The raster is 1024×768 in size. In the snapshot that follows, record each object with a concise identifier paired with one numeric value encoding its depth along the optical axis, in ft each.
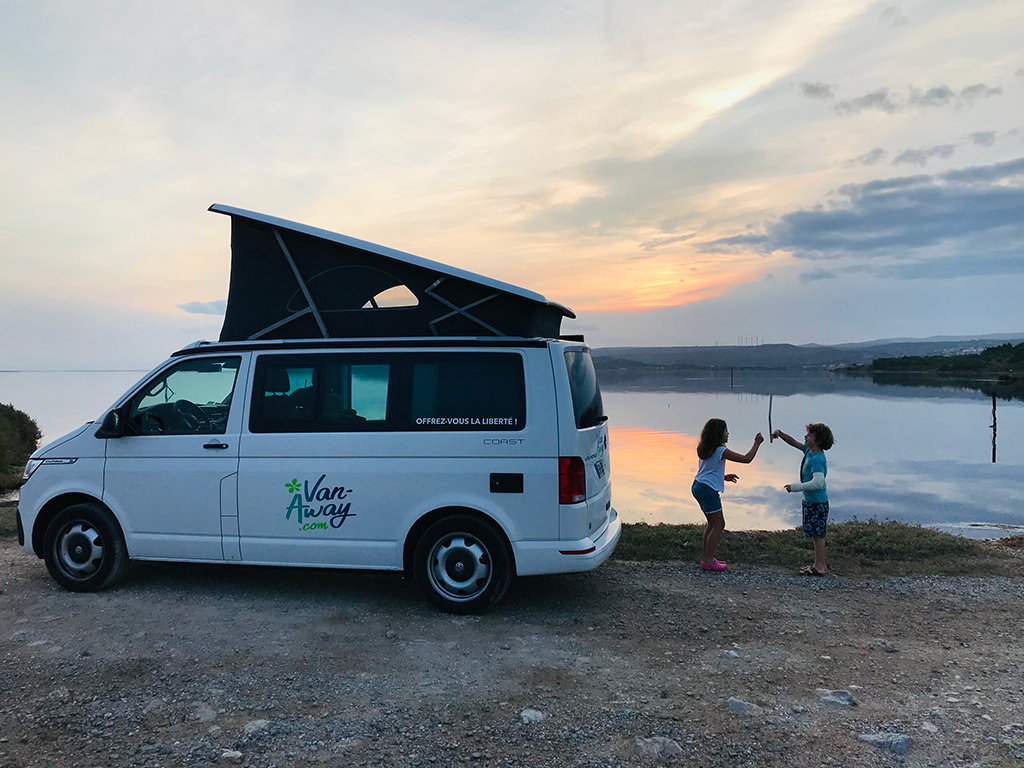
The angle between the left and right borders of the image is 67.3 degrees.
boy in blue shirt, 24.89
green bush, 58.85
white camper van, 19.54
